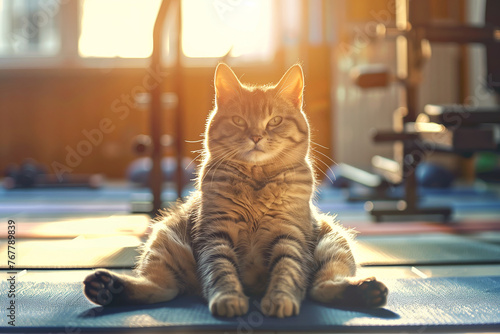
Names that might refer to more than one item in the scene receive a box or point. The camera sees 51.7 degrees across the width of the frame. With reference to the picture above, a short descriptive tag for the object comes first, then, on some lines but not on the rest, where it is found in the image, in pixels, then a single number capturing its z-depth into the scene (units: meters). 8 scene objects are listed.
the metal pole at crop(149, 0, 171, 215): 2.71
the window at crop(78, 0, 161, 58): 5.00
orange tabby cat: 1.17
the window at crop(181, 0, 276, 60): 4.36
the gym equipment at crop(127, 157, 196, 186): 4.31
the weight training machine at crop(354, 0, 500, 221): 2.68
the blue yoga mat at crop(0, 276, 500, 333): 1.02
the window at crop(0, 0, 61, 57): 5.22
